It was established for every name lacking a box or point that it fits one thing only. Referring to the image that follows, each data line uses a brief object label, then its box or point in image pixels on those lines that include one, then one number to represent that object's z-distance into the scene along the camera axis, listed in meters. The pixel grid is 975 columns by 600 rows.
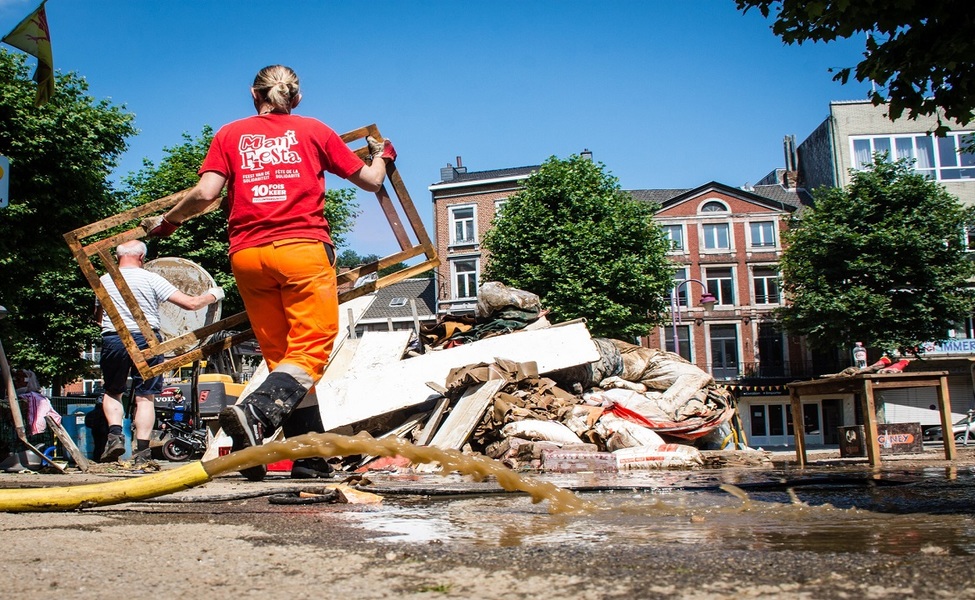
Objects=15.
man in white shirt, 6.46
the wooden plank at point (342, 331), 8.71
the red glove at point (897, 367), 7.20
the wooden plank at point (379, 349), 9.86
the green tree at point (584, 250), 36.62
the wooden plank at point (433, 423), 8.42
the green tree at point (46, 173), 20.58
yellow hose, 3.14
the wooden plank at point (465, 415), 7.91
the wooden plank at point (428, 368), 8.88
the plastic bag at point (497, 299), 11.57
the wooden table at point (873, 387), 6.58
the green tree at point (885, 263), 33.91
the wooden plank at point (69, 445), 7.12
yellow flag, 7.08
